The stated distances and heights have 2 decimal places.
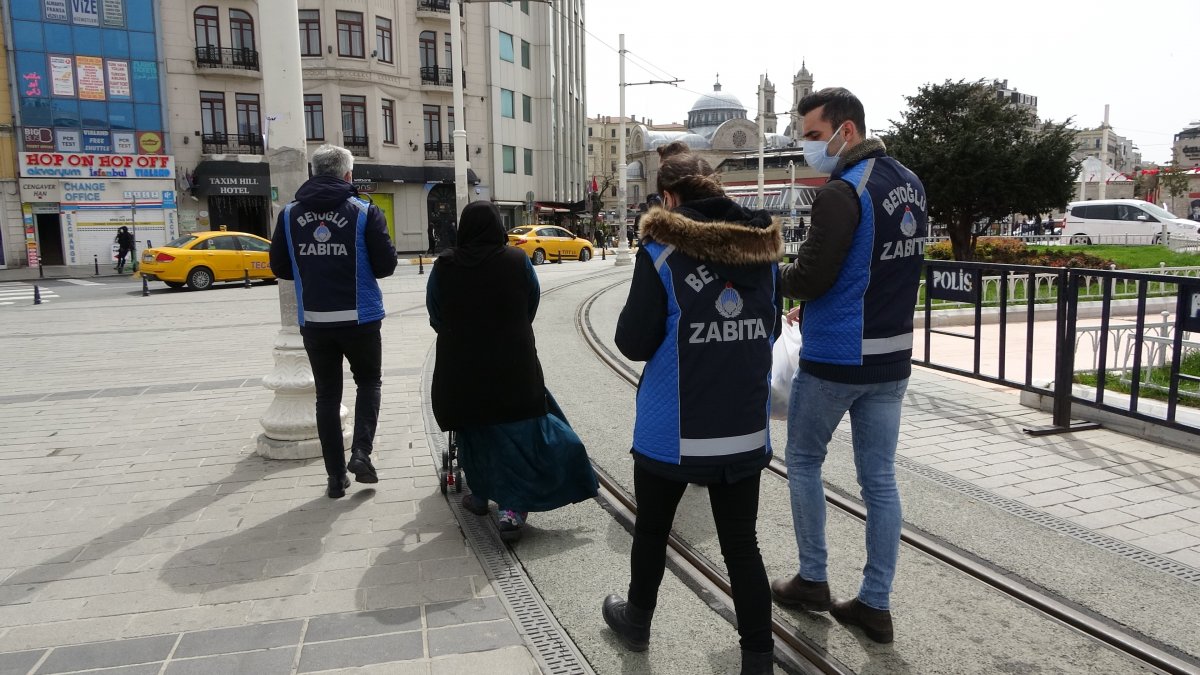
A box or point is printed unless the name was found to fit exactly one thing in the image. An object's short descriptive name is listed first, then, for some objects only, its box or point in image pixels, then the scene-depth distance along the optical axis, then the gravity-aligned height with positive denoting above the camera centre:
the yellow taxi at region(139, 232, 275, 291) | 20.64 -0.65
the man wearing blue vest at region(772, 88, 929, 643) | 3.12 -0.32
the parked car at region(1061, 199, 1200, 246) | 30.56 -0.04
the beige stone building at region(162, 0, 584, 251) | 33.59 +5.73
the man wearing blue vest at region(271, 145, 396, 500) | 4.78 -0.24
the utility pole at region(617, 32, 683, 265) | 32.91 +1.98
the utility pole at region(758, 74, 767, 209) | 40.25 +5.15
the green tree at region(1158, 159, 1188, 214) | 72.38 +3.61
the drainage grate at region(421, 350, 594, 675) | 3.21 -1.63
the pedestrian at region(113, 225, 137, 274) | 29.02 -0.34
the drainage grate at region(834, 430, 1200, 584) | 3.90 -1.58
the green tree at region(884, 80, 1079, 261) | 19.20 +1.55
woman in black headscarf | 4.15 -0.77
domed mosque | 92.62 +12.06
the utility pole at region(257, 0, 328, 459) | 5.83 +0.29
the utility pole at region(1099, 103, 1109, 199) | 44.31 +4.01
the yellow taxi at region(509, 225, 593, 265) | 31.23 -0.52
